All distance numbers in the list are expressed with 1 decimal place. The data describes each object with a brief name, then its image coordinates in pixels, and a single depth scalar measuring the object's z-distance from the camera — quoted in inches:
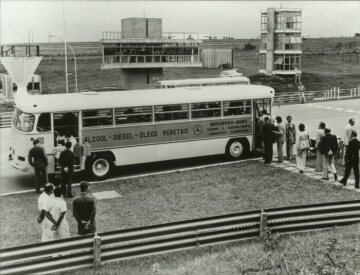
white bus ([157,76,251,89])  903.6
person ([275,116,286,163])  713.8
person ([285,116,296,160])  734.5
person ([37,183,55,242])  371.9
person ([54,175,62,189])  401.4
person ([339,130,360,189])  569.3
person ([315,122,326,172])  656.7
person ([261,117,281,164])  700.0
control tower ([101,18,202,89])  1881.2
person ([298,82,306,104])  1626.7
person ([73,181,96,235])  386.9
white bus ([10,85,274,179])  640.4
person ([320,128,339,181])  609.9
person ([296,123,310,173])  658.2
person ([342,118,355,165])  649.2
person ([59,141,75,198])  569.3
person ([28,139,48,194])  584.4
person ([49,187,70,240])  373.1
